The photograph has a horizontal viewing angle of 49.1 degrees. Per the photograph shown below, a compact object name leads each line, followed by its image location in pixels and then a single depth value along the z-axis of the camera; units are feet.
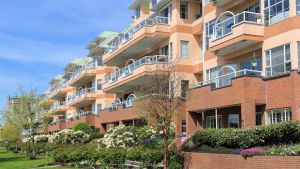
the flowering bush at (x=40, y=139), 157.50
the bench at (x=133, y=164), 62.54
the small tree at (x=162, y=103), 55.11
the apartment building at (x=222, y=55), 61.98
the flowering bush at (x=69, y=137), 120.57
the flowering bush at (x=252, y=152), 50.01
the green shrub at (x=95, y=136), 125.90
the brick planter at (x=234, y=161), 45.42
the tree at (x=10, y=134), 159.31
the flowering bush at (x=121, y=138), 77.12
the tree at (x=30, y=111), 107.34
